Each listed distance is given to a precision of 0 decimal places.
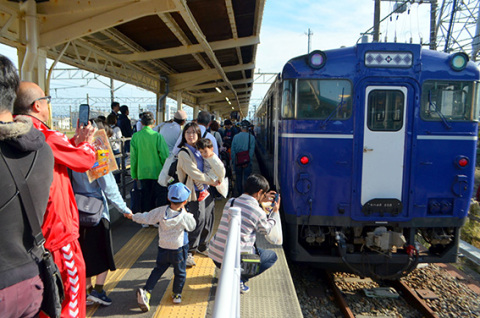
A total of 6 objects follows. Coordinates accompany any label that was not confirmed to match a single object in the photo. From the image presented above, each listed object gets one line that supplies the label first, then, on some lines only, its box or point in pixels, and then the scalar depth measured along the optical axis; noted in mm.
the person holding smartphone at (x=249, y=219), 3426
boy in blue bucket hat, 3322
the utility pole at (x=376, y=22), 13430
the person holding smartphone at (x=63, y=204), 1993
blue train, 4727
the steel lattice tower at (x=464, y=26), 11753
